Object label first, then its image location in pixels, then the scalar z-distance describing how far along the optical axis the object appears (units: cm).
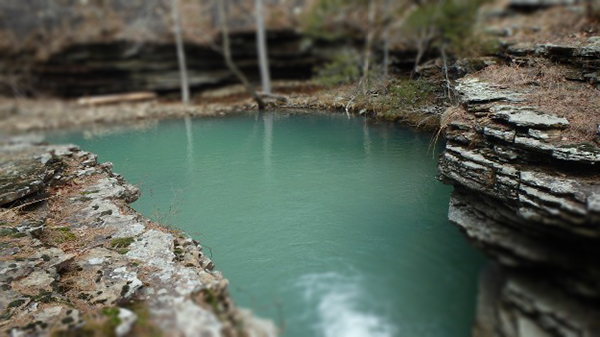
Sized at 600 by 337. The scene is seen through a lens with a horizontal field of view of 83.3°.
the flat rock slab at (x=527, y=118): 564
